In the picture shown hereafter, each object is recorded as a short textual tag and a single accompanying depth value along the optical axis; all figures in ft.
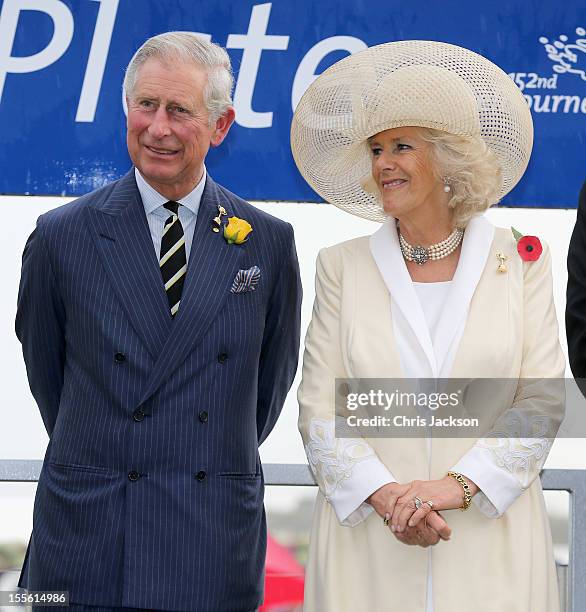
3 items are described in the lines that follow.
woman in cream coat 21.15
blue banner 29.58
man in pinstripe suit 21.34
